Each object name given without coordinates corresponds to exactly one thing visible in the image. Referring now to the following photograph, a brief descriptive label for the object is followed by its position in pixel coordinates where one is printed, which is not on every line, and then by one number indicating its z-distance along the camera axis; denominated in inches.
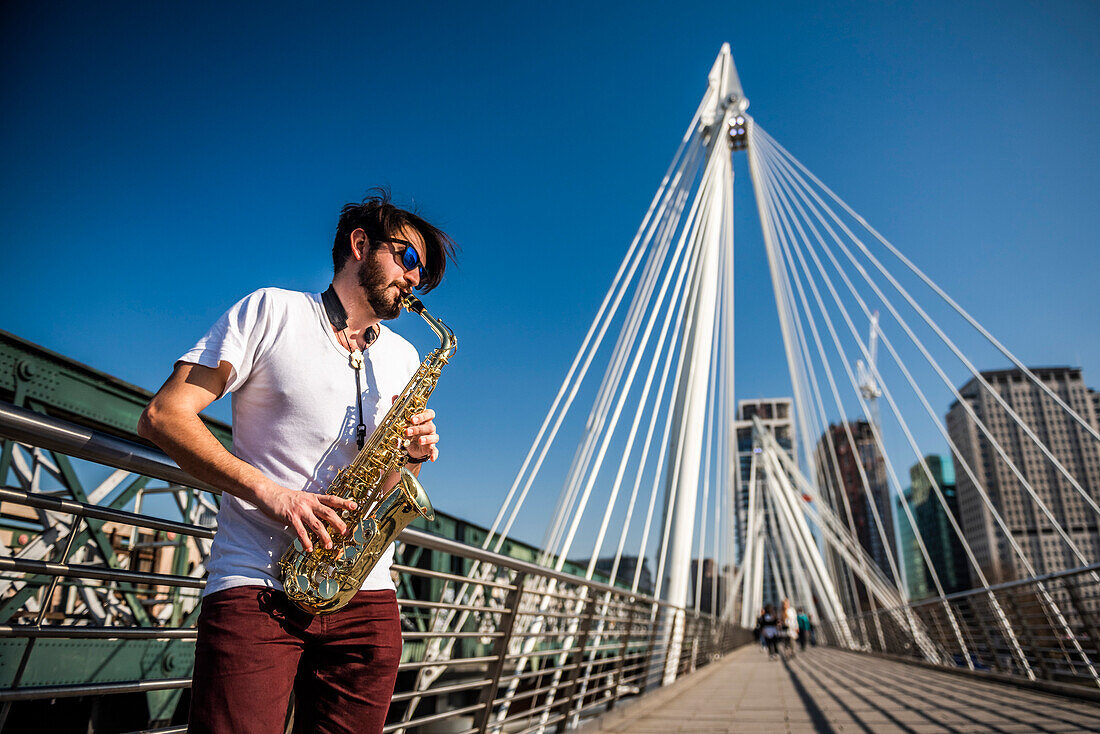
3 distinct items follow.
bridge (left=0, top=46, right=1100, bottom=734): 110.3
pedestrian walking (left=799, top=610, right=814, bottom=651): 873.3
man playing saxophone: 50.2
